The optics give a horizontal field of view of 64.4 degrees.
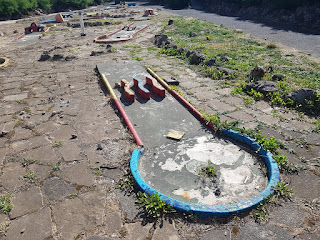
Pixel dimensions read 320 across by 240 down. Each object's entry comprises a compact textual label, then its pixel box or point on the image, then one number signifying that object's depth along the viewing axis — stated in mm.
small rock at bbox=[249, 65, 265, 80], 6895
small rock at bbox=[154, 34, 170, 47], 11731
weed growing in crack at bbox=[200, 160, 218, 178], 3613
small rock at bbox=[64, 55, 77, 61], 9766
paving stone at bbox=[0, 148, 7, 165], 4098
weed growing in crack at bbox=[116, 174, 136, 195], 3435
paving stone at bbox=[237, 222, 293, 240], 2748
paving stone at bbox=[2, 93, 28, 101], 6400
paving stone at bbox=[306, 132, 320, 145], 4312
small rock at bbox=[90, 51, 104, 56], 10344
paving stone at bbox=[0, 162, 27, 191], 3547
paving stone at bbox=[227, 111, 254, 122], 5105
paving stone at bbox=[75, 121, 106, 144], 4605
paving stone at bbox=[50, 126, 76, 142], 4656
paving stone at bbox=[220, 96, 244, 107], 5820
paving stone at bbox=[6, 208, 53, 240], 2814
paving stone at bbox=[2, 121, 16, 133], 4948
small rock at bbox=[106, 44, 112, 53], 10742
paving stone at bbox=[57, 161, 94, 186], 3609
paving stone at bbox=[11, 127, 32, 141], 4700
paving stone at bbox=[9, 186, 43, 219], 3119
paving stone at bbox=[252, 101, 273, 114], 5457
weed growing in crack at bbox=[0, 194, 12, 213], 3131
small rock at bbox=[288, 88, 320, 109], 5379
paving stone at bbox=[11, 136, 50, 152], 4398
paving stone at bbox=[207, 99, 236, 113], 5543
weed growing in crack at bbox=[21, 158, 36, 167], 3965
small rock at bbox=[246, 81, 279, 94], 6032
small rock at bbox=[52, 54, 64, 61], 9812
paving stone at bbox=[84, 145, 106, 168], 3945
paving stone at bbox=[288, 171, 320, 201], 3274
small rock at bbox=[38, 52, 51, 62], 9844
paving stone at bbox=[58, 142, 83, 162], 4102
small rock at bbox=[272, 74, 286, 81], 6861
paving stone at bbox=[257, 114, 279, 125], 4973
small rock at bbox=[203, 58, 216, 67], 8316
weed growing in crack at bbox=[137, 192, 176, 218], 3031
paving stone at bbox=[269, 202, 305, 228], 2907
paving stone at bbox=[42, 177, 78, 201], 3359
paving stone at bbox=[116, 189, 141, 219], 3082
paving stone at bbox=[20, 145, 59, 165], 4035
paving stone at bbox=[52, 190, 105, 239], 2896
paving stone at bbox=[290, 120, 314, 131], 4723
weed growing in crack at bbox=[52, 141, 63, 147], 4434
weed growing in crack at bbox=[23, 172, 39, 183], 3633
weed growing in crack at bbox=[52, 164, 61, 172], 3852
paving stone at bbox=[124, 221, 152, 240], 2804
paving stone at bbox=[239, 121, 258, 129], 4797
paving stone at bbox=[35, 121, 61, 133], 4930
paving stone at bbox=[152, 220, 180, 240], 2785
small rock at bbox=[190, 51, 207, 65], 8688
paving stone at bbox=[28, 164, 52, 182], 3693
